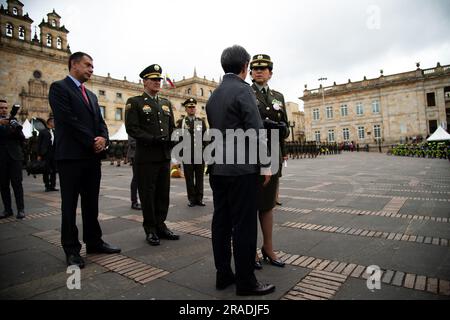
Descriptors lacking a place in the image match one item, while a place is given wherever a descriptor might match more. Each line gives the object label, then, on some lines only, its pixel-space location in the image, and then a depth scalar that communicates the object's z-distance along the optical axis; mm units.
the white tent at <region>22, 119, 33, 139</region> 20022
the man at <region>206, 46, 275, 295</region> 2301
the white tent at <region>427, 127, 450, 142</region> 24850
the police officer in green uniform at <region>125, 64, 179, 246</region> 3705
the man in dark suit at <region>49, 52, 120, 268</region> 3062
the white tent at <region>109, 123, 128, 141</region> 23669
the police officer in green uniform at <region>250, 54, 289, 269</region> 2844
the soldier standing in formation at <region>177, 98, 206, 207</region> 6074
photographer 5281
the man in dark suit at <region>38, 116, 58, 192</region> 8352
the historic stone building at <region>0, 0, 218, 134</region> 33875
